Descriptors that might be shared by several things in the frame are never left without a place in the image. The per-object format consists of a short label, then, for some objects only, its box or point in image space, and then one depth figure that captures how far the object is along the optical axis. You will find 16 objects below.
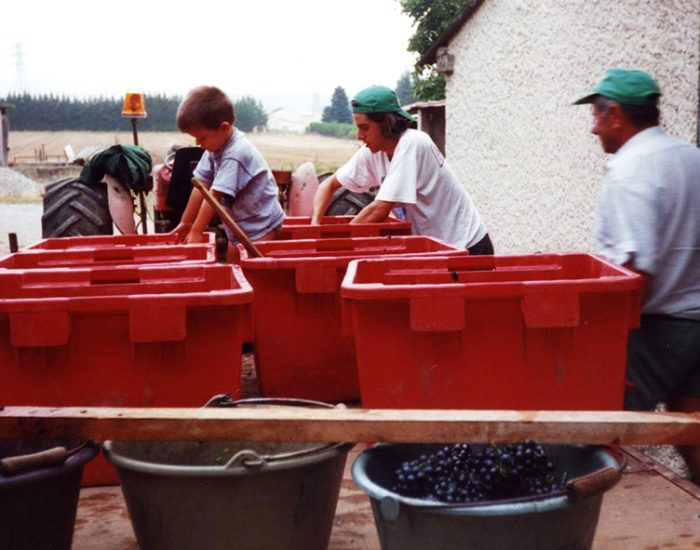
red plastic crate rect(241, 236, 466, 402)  3.60
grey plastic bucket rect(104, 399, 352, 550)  2.10
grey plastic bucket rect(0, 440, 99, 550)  2.12
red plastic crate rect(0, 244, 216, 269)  4.26
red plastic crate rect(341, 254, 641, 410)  2.76
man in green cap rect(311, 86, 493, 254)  4.43
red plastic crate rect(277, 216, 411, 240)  5.00
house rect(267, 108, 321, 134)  125.62
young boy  4.73
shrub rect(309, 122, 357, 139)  80.06
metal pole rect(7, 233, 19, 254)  5.35
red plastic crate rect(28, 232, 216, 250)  4.91
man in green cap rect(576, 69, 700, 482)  2.95
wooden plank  2.11
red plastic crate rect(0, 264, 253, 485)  2.83
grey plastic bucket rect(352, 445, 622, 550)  1.93
